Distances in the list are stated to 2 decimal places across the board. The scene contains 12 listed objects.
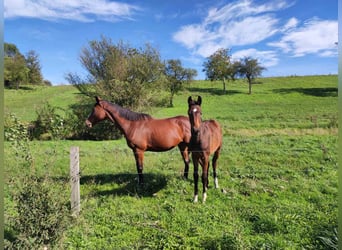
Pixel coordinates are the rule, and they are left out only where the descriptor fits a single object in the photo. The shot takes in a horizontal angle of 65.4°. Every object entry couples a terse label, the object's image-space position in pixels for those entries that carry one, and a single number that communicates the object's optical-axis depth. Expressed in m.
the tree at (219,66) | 40.84
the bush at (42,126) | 15.72
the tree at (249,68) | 42.03
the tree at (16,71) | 41.66
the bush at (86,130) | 16.89
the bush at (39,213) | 3.25
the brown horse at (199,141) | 4.75
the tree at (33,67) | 48.41
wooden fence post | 4.30
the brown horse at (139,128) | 6.09
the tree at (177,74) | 31.56
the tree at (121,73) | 17.12
